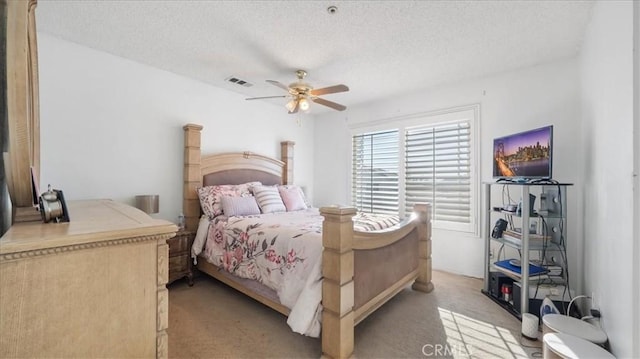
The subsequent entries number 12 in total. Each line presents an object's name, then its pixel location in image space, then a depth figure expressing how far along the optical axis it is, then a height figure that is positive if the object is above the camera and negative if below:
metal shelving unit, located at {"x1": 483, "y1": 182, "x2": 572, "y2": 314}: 2.25 -0.49
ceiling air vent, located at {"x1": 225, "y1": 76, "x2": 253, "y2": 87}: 3.33 +1.26
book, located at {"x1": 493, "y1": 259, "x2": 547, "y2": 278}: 2.34 -0.82
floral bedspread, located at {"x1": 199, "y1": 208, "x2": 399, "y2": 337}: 1.80 -0.64
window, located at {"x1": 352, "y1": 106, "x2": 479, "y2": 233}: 3.39 +0.16
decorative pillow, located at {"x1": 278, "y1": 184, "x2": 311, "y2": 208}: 3.92 -0.24
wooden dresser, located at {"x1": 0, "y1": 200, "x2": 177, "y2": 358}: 0.59 -0.29
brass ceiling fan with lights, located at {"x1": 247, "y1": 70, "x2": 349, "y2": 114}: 2.69 +0.90
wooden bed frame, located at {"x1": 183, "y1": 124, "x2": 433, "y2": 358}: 1.71 -0.63
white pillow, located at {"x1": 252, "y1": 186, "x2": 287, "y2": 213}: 3.37 -0.28
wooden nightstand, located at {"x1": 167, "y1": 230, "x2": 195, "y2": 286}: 2.82 -0.87
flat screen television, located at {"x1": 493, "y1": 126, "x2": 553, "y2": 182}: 2.29 +0.23
